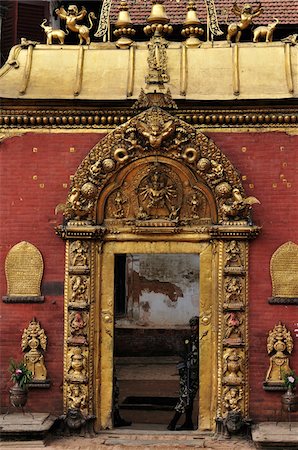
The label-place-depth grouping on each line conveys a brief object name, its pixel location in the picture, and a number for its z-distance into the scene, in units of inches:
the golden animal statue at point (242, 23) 471.8
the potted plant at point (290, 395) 414.6
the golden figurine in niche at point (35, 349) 438.0
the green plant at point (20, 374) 425.4
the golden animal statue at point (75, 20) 475.8
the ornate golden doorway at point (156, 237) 430.9
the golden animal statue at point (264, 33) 472.7
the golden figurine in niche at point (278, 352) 428.8
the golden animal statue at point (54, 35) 479.5
